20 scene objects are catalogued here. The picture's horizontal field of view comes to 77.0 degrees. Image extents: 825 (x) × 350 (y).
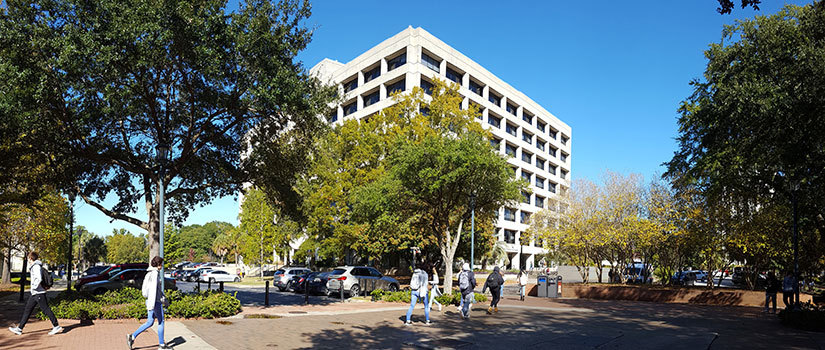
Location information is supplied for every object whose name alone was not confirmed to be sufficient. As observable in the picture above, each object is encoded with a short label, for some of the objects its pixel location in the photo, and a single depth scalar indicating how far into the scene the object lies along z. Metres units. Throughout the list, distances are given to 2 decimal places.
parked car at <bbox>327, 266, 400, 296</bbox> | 23.91
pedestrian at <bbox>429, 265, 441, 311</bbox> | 14.78
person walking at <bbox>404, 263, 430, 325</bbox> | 13.00
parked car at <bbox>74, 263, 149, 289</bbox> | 23.09
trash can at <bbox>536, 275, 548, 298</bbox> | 26.69
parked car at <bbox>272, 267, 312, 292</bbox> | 31.11
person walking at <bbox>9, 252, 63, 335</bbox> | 10.26
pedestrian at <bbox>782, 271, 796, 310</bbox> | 17.05
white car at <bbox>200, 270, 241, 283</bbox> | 38.49
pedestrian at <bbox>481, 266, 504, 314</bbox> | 16.22
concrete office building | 53.34
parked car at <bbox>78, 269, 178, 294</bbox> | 20.95
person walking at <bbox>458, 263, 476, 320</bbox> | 14.71
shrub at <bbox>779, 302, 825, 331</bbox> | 13.20
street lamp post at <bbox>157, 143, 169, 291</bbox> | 12.62
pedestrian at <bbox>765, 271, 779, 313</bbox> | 18.02
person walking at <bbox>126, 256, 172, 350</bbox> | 8.74
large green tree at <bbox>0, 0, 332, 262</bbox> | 12.53
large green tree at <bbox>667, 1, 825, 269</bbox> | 13.76
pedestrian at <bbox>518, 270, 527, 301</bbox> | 23.86
